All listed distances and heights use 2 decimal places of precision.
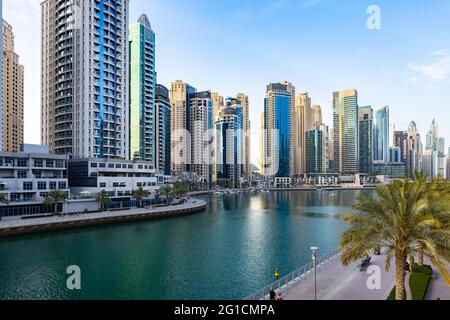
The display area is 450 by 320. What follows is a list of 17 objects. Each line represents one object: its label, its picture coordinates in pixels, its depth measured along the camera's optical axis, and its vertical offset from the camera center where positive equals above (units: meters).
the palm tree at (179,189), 106.62 -7.27
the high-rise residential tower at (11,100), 171.12 +37.08
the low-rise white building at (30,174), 65.31 -1.42
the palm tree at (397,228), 18.94 -3.86
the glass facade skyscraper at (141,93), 151.25 +34.69
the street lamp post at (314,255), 21.52 -6.16
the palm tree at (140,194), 89.00 -7.37
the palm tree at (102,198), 78.19 -7.39
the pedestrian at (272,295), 20.49 -8.15
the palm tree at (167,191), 98.88 -7.34
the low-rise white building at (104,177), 83.81 -2.62
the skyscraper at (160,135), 187.75 +18.86
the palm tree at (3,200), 59.44 -5.80
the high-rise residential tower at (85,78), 103.06 +29.52
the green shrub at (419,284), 21.78 -8.66
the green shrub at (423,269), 26.17 -8.46
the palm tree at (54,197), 67.31 -6.08
